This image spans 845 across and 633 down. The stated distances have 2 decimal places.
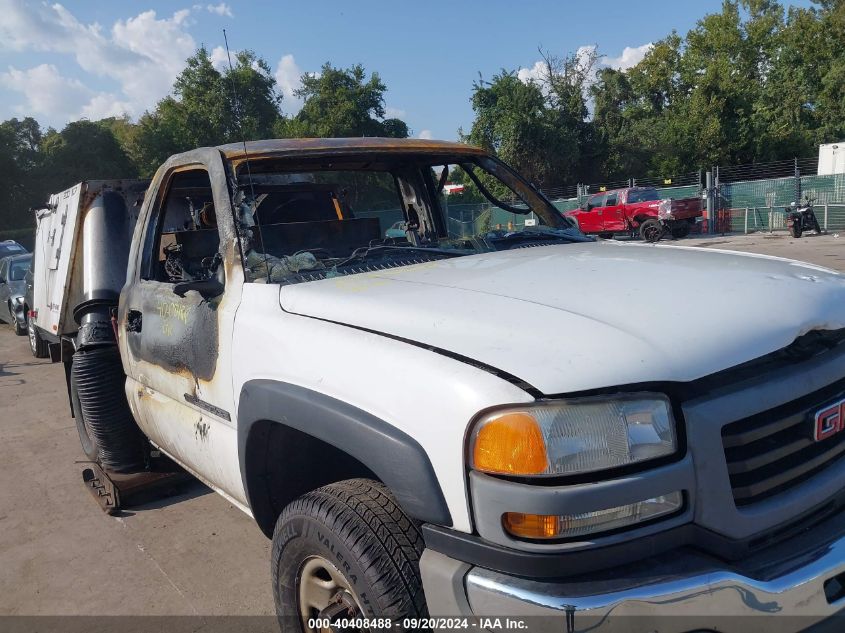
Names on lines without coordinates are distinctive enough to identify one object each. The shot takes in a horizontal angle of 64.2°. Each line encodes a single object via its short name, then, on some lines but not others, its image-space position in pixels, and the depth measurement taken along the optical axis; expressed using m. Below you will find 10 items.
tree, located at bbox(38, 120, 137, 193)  40.25
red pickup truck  21.80
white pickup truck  1.55
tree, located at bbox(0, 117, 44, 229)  39.25
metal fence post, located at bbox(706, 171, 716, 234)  25.38
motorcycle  20.73
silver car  12.10
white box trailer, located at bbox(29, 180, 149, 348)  4.46
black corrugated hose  4.13
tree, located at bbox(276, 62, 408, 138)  35.06
